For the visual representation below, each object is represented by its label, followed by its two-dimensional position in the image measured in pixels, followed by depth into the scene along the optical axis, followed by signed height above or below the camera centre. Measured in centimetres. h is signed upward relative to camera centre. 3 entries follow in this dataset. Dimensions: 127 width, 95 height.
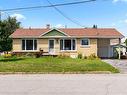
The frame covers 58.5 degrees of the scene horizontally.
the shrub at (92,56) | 1267 -80
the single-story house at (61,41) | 1375 +103
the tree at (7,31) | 1918 +355
